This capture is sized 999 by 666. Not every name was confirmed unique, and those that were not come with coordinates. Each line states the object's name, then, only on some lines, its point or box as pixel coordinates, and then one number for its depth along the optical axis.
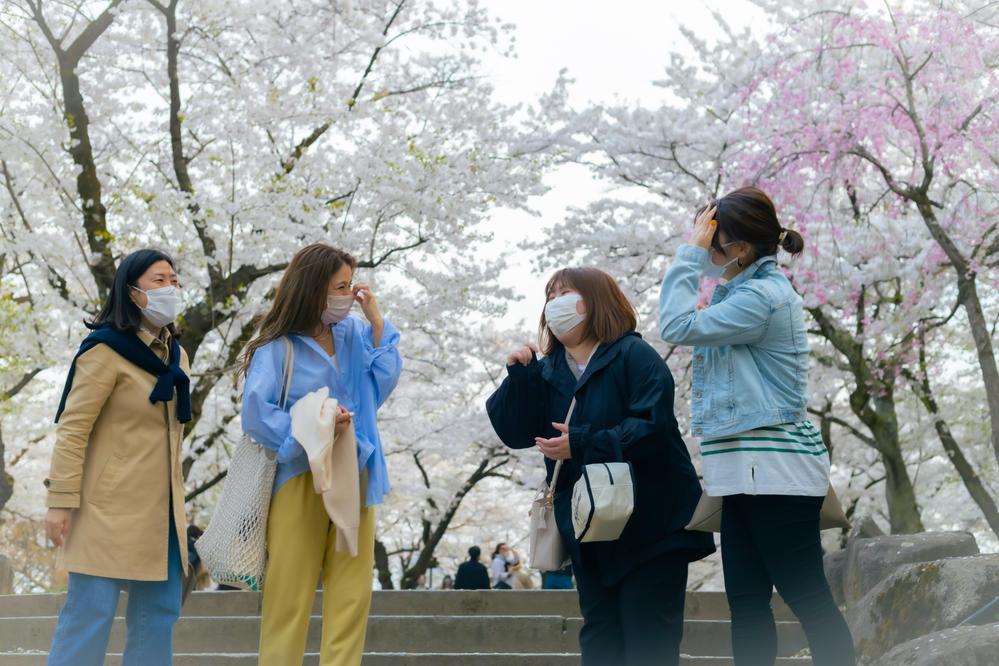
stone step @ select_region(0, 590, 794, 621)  7.39
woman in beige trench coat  3.49
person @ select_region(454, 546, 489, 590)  11.30
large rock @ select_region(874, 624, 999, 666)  3.07
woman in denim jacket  3.00
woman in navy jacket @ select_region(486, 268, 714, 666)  3.22
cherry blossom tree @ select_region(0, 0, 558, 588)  10.20
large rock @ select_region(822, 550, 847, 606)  6.45
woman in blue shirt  3.52
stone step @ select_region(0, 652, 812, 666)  5.45
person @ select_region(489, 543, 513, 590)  14.05
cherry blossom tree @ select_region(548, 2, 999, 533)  8.62
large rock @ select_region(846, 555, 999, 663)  4.20
